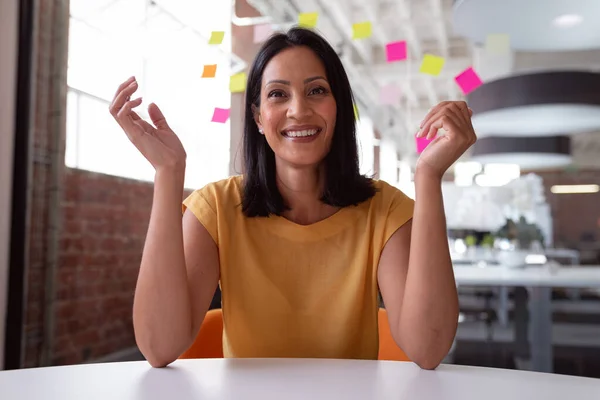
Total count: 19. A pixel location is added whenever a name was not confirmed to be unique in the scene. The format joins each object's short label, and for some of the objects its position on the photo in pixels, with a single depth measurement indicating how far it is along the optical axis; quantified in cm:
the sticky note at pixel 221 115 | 342
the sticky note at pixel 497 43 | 265
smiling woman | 98
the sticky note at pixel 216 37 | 305
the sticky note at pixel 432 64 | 298
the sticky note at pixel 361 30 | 313
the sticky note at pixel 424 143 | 106
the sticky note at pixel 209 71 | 334
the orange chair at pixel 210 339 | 127
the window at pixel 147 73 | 284
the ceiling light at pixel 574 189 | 291
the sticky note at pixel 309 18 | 325
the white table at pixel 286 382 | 72
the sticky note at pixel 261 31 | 344
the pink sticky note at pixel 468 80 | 304
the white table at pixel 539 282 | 267
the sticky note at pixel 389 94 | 339
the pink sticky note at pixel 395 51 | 320
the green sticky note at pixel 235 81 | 328
